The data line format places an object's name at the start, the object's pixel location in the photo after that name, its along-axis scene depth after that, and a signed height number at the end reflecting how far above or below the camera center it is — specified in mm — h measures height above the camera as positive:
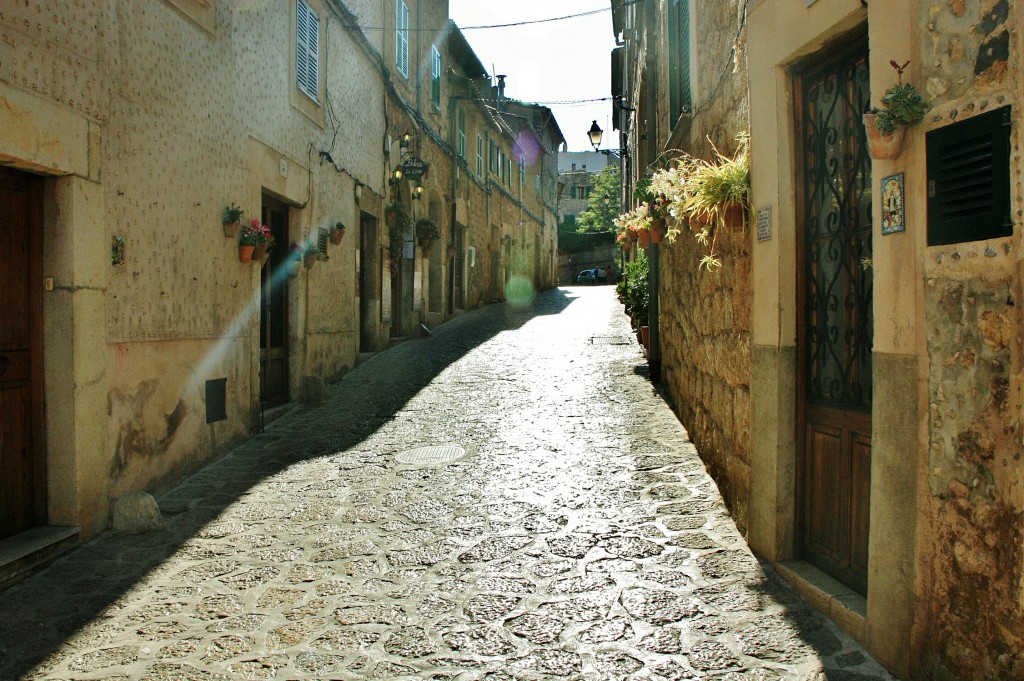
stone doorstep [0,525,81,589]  3910 -1240
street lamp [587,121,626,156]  20781 +5367
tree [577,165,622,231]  49656 +8302
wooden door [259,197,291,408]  8125 +113
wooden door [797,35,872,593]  3395 +27
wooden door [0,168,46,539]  4262 -191
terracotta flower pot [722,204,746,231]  4199 +600
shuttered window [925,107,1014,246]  2367 +475
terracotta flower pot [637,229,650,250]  6911 +810
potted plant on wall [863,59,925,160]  2682 +748
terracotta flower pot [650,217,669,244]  6221 +795
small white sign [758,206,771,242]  3900 +525
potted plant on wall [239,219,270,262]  6898 +799
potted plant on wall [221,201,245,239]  6645 +940
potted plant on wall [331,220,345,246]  9598 +1195
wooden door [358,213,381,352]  11930 +670
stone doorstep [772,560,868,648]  3125 -1239
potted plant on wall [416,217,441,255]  14023 +1746
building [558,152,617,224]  62438 +11039
